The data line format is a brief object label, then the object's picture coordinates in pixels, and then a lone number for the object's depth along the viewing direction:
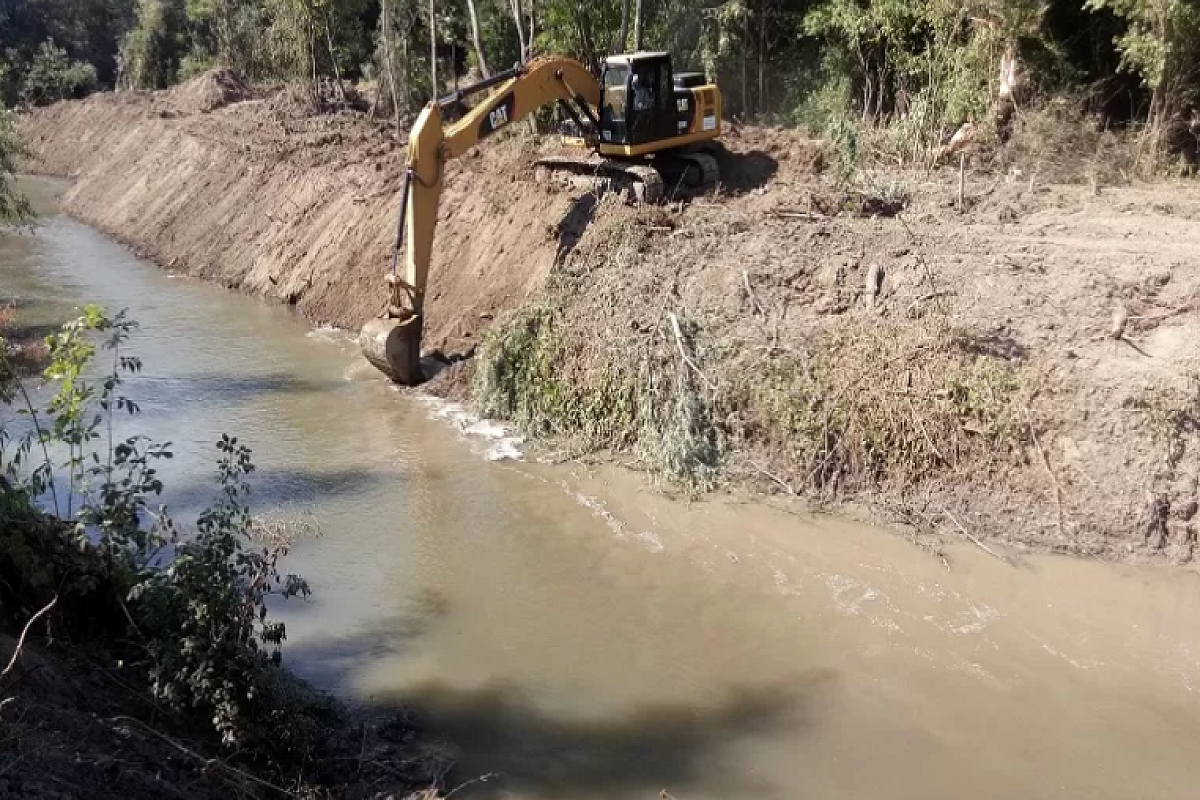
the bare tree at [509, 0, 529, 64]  20.92
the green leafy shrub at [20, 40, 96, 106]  42.31
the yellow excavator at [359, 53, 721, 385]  12.90
